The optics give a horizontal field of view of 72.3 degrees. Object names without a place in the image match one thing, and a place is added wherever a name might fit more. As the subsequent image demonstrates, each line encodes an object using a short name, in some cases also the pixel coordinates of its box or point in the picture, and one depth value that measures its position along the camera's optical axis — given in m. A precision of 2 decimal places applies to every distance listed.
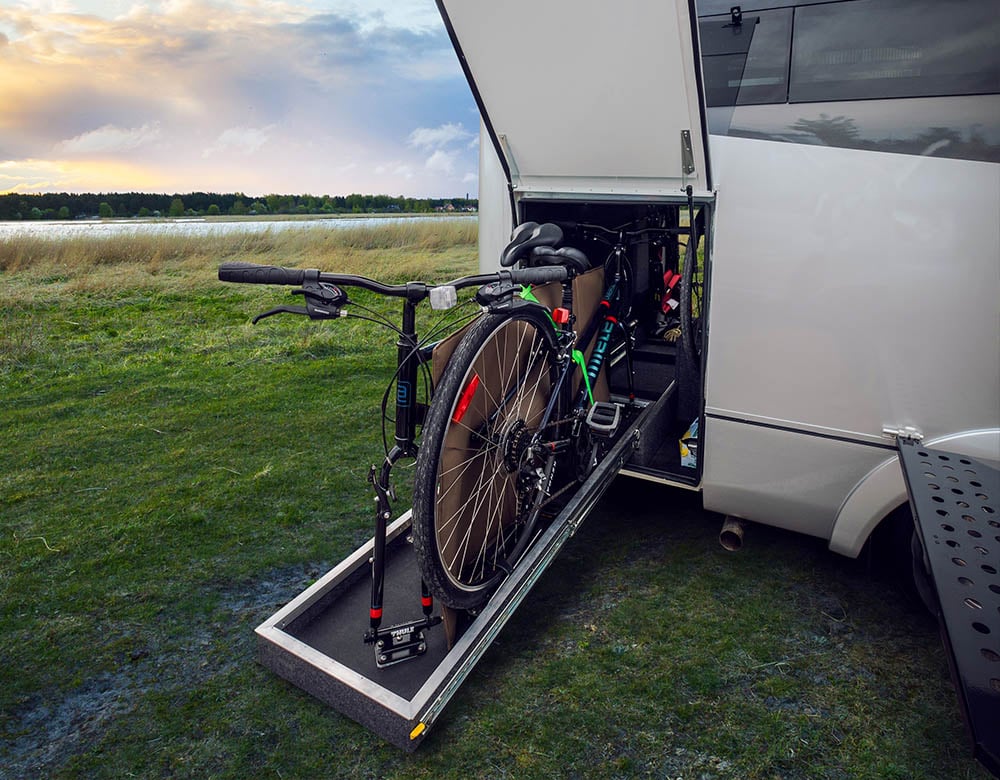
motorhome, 2.14
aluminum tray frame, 1.95
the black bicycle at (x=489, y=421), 1.99
